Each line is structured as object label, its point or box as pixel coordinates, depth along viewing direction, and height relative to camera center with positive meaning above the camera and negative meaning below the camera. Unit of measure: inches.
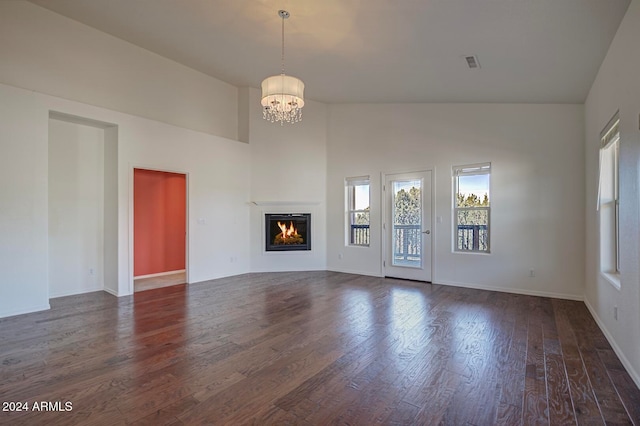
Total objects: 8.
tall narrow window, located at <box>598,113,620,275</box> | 133.0 +2.9
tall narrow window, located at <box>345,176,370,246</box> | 261.0 +0.9
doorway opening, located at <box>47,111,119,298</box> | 182.7 +2.9
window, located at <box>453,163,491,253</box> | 207.0 +2.9
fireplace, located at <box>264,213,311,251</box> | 267.4 -17.6
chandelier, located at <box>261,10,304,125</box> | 142.5 +54.5
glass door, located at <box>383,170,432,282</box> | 228.1 -10.9
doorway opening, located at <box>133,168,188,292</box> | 244.2 -14.0
